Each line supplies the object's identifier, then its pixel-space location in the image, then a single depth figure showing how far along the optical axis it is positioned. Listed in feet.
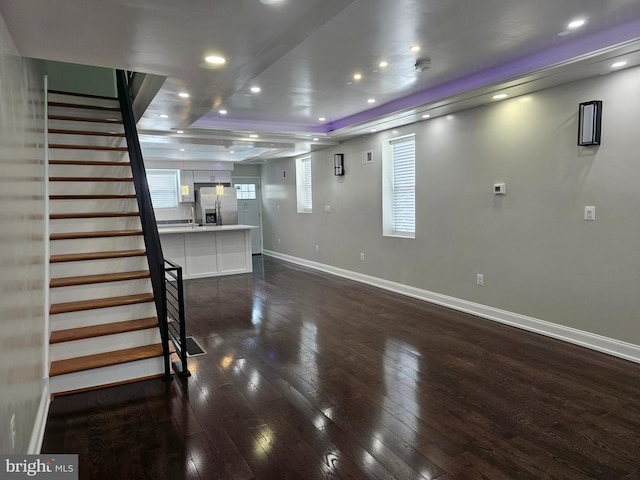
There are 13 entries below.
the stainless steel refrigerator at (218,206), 29.94
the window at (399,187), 19.30
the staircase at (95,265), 10.34
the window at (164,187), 31.09
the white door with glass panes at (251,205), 34.99
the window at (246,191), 34.88
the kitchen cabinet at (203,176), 31.83
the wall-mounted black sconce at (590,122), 11.62
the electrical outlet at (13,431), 5.77
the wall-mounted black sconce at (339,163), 23.72
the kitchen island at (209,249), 23.52
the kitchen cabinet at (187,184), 31.27
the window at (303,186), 29.43
